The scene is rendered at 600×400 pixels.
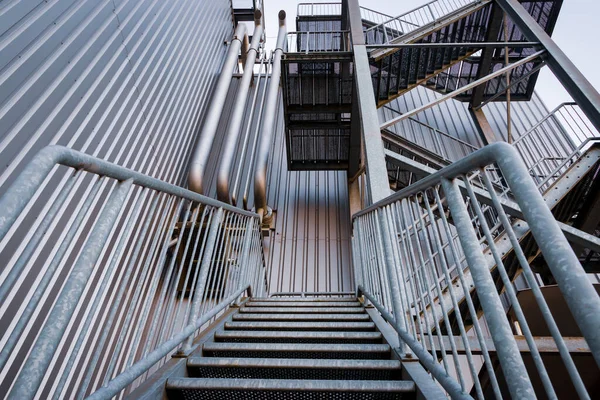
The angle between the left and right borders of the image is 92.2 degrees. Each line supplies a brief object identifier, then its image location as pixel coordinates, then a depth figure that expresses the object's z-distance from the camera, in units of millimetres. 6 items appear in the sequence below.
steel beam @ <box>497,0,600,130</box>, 3391
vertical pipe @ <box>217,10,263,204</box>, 4773
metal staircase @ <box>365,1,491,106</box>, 4879
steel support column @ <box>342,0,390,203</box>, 2941
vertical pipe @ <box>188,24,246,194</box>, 4383
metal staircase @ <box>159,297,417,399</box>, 1263
